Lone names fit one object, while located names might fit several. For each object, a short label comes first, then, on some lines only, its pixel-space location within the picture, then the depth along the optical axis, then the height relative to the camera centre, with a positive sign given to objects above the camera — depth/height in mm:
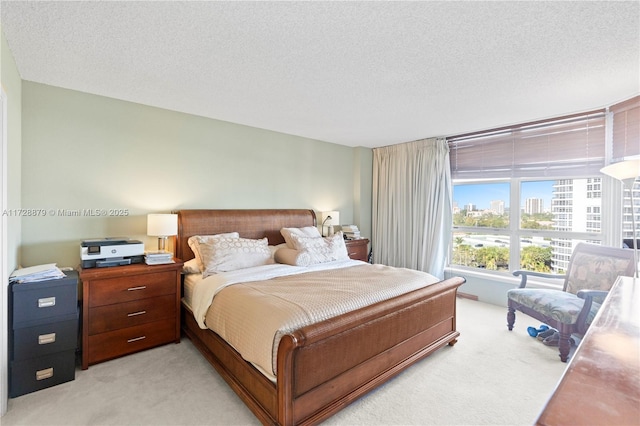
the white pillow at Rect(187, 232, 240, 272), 3012 -328
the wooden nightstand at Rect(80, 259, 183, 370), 2422 -865
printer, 2549 -375
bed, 1682 -1014
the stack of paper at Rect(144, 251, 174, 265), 2748 -444
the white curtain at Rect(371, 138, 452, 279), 4441 +100
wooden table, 612 -419
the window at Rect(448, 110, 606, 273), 3422 +259
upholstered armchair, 2586 -816
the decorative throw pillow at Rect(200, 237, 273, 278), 2885 -451
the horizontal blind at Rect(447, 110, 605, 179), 3340 +803
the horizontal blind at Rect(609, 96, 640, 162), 2928 +858
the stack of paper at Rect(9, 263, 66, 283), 2088 -470
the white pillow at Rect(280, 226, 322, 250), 3592 -285
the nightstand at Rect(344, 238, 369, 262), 4562 -588
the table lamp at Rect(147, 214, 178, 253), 2934 -145
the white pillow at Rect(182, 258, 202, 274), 2988 -580
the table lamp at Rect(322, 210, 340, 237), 4602 -122
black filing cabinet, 2053 -898
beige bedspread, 1819 -649
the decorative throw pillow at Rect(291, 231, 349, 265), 3400 -435
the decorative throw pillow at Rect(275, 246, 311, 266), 3262 -521
